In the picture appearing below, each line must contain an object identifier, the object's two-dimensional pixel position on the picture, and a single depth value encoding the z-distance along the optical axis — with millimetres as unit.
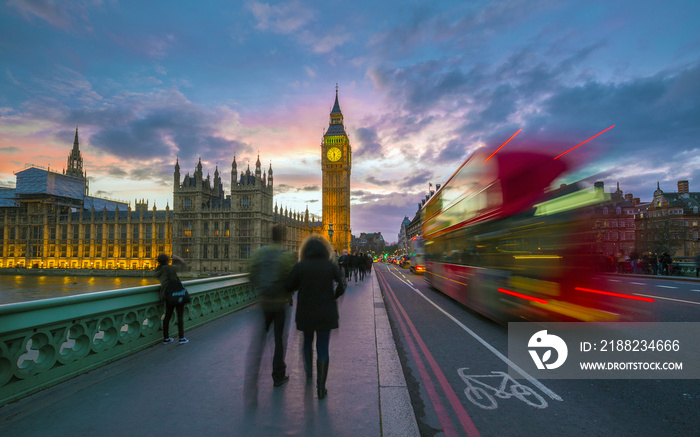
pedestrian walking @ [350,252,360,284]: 23372
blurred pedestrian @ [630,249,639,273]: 33562
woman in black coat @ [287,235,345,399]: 4402
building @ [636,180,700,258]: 66000
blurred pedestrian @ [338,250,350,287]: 19856
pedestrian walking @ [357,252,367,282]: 25566
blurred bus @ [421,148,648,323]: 7441
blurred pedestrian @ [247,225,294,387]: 4727
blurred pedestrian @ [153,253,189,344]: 7035
